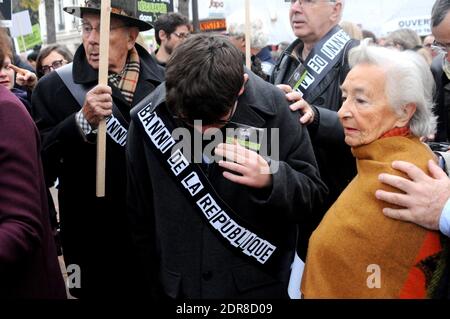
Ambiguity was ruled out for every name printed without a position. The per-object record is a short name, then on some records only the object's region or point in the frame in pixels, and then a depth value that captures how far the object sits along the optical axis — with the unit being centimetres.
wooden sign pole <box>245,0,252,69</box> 288
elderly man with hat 316
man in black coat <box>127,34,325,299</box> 222
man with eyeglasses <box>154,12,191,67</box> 602
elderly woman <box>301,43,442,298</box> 194
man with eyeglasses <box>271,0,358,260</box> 279
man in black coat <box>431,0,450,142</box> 295
